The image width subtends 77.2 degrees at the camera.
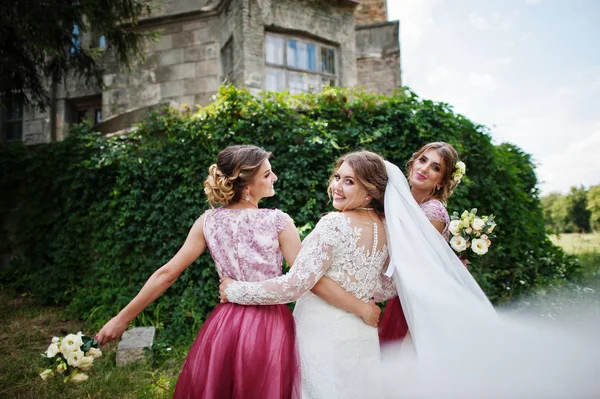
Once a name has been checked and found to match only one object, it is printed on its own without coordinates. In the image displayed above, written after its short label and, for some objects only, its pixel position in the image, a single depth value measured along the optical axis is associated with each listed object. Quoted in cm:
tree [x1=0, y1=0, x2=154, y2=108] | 510
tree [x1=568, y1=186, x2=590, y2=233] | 2753
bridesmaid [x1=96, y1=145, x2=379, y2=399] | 191
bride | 170
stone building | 800
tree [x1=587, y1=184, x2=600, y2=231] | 2452
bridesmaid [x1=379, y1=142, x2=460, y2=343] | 245
